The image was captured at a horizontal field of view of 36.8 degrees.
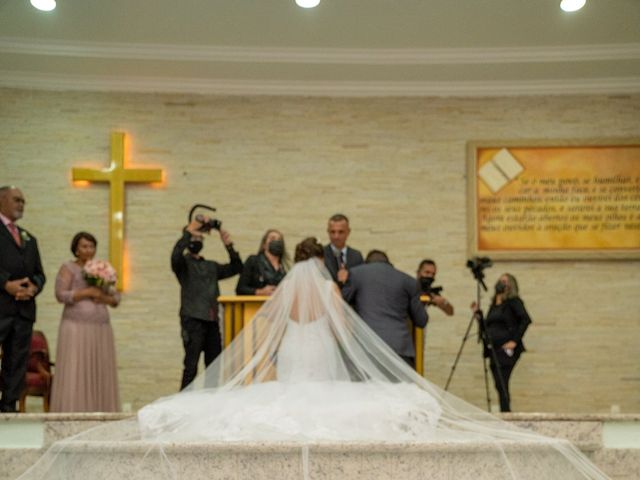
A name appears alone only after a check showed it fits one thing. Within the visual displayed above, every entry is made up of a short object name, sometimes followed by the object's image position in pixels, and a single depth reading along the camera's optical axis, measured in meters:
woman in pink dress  7.90
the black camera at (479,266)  9.14
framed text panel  11.05
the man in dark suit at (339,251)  8.33
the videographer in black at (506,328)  9.55
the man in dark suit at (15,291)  7.38
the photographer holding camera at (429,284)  8.46
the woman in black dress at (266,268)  8.07
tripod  9.15
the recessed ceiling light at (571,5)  9.08
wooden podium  7.62
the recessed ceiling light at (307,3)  9.10
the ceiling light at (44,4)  9.22
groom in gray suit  7.26
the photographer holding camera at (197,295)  8.19
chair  8.66
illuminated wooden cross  10.90
